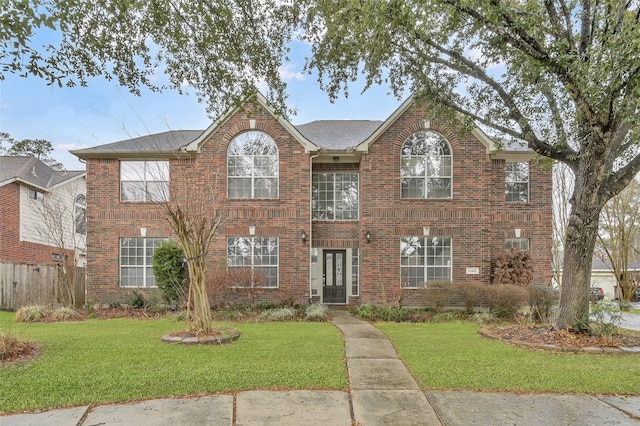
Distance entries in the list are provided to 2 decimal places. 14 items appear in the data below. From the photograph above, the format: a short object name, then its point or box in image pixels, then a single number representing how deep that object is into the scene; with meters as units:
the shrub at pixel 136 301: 12.28
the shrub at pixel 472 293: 10.97
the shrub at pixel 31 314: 9.90
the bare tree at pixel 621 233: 16.67
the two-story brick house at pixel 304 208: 12.55
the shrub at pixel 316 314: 10.46
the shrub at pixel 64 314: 10.49
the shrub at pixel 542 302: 9.94
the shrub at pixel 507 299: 10.43
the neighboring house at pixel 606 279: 27.20
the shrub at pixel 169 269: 11.48
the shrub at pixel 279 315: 10.49
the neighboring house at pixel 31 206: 15.12
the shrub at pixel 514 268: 12.23
